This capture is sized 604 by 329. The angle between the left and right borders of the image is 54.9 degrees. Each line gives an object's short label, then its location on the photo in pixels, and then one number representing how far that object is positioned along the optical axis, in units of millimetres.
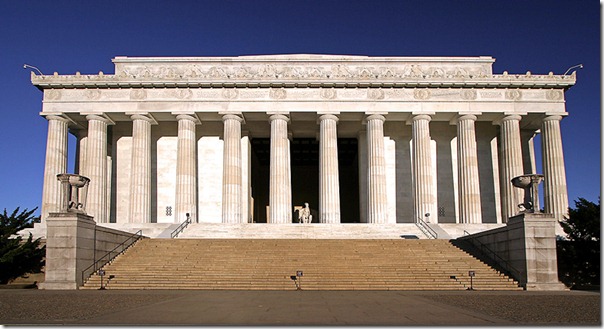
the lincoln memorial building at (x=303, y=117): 47281
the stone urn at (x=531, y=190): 26469
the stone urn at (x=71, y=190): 26809
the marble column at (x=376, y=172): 46781
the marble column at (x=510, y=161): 47594
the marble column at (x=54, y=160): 46344
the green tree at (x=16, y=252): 26953
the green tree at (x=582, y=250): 27781
